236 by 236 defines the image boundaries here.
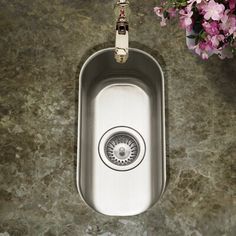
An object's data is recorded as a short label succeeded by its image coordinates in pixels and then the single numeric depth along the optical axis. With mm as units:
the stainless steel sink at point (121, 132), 1384
